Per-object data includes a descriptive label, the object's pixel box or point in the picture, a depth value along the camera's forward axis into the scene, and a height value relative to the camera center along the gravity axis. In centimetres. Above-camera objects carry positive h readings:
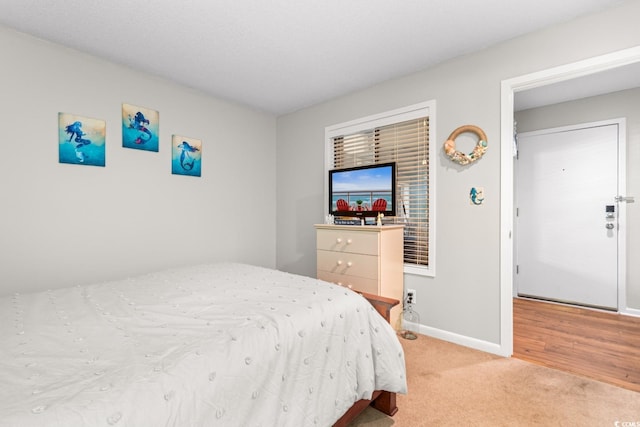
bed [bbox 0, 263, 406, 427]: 79 -47
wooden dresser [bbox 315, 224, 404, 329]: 256 -43
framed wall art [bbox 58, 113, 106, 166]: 238 +61
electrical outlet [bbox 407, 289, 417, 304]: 284 -80
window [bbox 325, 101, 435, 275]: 276 +50
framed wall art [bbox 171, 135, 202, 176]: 307 +60
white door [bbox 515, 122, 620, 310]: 336 -4
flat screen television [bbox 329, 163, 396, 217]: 280 +22
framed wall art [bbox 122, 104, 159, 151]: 271 +81
